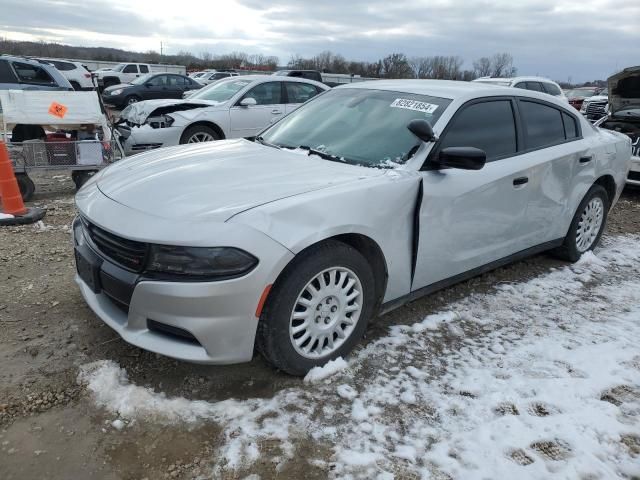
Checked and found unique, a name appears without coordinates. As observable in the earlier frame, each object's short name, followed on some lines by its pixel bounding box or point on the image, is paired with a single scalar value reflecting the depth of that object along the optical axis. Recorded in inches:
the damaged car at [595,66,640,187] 291.6
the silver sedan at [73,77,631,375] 93.1
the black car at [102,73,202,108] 775.1
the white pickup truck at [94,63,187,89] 1075.0
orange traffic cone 205.8
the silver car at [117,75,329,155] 315.6
